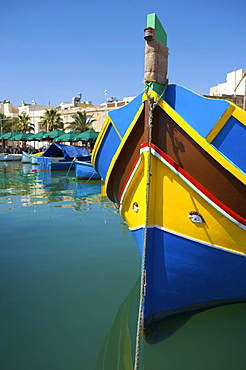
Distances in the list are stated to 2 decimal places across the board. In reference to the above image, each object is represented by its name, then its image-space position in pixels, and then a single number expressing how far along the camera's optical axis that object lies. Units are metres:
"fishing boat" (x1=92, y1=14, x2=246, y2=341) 3.44
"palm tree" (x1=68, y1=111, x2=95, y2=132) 41.72
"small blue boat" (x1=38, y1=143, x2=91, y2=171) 25.86
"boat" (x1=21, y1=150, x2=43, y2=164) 32.60
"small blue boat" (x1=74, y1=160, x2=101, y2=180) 19.77
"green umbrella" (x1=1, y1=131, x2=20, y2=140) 42.28
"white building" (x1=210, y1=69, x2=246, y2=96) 31.45
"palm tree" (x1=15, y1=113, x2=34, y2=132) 50.62
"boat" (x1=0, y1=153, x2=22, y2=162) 40.00
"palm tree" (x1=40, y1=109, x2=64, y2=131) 45.20
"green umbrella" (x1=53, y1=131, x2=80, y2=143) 30.35
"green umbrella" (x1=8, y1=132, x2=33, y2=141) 40.46
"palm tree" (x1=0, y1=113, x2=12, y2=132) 52.18
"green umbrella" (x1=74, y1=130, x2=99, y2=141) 29.57
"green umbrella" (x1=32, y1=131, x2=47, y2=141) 35.95
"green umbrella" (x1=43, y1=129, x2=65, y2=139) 32.94
